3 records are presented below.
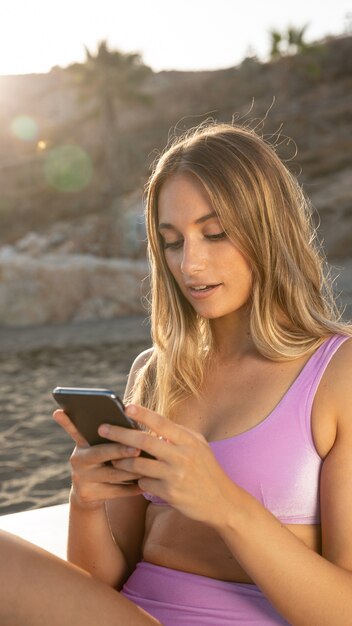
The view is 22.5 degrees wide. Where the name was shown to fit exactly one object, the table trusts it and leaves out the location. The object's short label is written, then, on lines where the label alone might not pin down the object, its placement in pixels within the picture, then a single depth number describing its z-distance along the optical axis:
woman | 1.66
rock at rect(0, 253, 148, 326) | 14.84
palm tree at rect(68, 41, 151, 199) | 25.89
